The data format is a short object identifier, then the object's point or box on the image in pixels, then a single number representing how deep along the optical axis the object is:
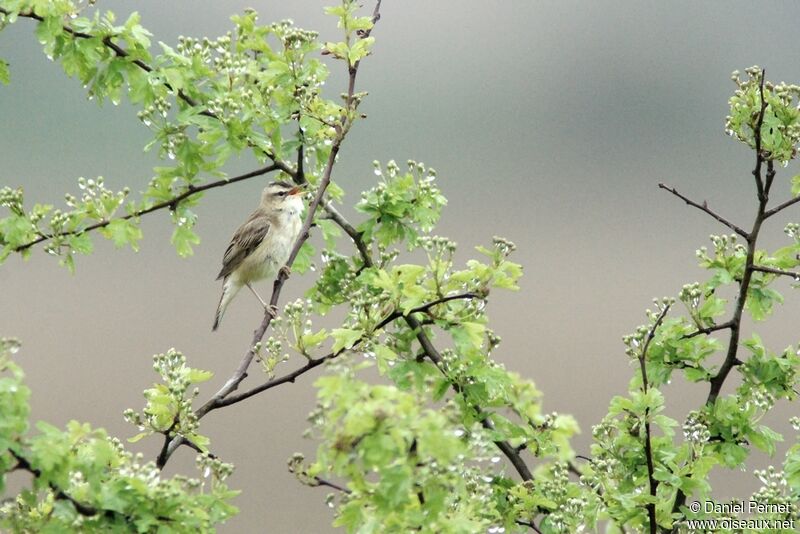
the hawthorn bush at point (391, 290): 9.72
